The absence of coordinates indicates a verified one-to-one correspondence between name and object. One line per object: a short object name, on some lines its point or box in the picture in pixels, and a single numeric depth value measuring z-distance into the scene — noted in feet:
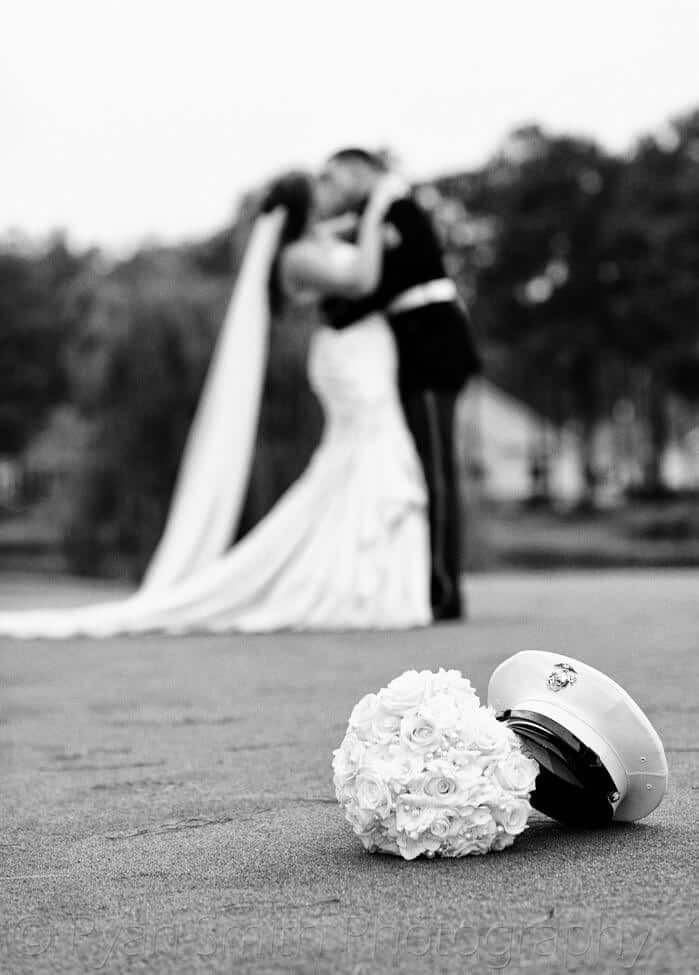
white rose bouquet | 8.59
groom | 27.91
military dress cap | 9.01
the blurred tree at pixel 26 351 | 159.43
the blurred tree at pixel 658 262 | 127.24
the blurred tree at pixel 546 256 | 138.41
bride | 27.35
